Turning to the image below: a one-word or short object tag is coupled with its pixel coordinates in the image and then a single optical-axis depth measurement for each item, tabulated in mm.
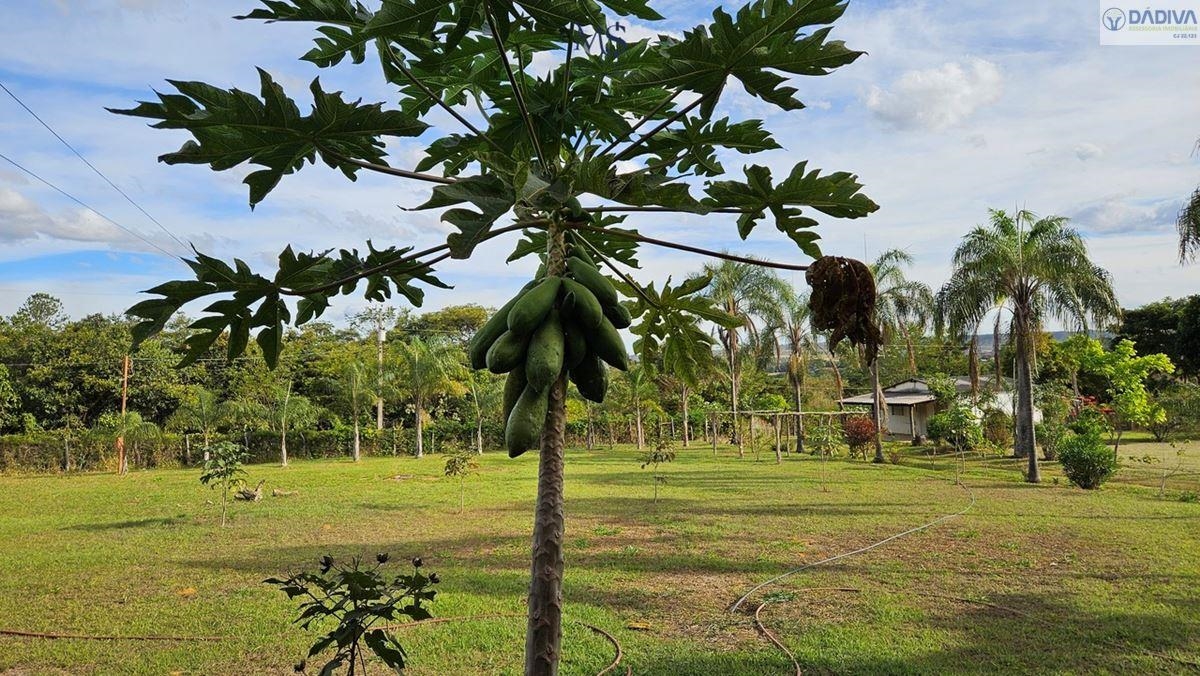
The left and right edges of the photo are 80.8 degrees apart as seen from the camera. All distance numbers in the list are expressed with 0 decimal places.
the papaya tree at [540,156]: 1869
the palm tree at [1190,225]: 12812
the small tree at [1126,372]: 21672
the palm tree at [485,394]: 31469
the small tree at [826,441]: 19647
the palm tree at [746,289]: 26353
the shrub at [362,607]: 2996
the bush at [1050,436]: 21219
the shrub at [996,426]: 26656
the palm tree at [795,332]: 26736
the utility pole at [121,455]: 24375
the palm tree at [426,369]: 30047
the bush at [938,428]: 24531
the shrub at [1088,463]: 15742
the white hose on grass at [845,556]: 7383
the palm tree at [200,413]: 28500
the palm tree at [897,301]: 23906
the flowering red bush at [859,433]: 24547
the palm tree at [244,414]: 29156
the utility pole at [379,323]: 31453
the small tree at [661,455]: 15945
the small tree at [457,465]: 13953
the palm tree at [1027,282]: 17031
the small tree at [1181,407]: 19719
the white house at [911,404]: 33812
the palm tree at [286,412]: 28516
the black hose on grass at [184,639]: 6173
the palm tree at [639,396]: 31311
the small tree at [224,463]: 13234
